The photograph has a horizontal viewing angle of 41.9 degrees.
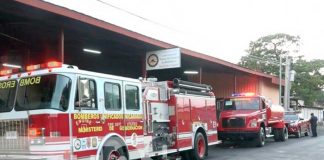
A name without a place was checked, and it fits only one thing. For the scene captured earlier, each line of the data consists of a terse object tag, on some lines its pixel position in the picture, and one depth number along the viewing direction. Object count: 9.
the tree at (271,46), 67.06
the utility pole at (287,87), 39.10
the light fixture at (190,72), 28.00
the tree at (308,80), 62.84
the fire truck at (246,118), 19.35
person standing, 27.55
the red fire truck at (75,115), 8.29
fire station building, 12.83
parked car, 26.42
